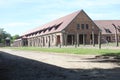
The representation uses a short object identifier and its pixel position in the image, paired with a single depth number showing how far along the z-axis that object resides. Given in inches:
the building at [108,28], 1700.6
